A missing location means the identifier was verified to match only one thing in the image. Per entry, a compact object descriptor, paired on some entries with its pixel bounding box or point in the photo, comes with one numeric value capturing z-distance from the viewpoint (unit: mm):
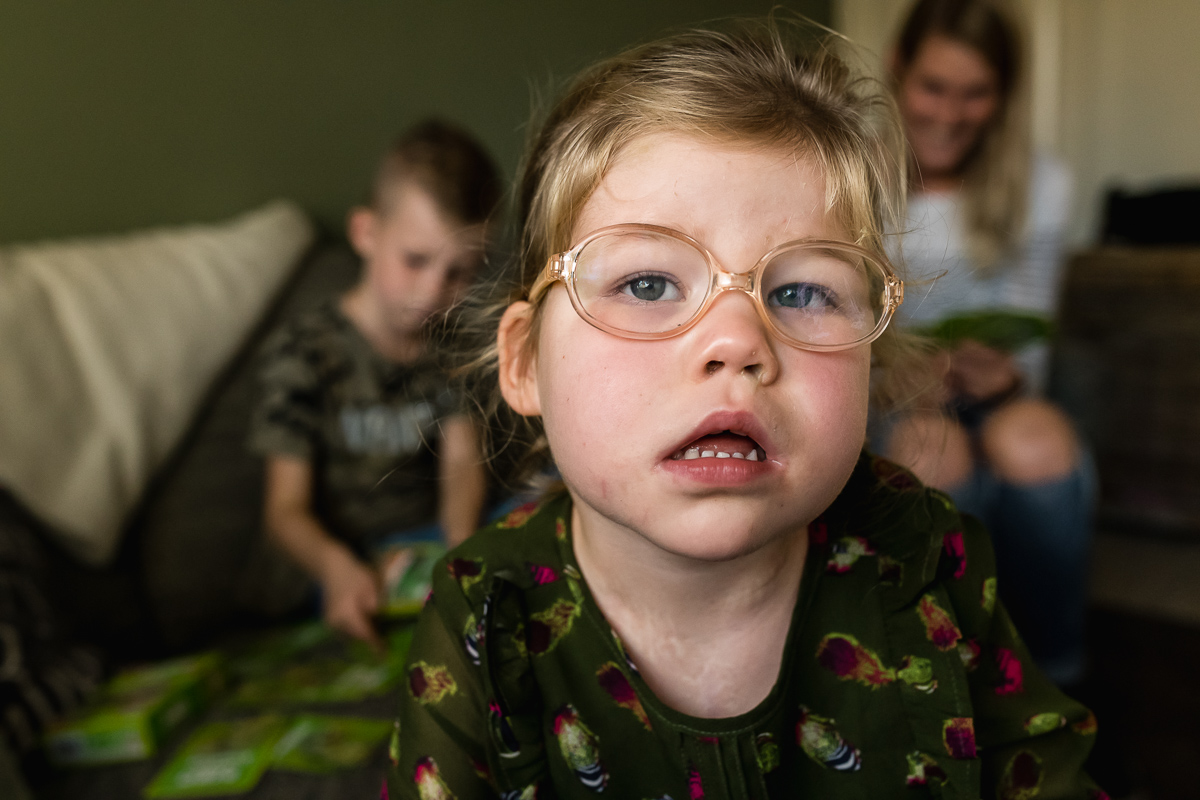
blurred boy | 1417
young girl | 562
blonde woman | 1446
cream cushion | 1203
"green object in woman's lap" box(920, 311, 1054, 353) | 1366
